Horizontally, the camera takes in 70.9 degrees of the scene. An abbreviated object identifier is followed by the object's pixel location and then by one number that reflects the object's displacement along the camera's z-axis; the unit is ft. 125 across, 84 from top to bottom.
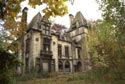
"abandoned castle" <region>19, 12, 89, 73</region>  45.15
